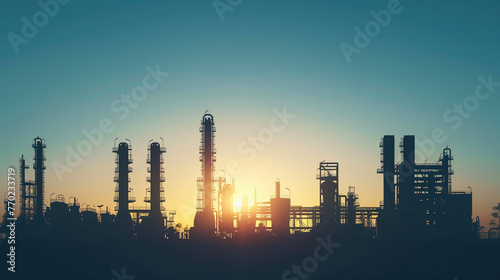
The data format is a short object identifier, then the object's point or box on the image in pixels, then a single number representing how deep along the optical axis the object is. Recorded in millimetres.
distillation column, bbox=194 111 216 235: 97188
